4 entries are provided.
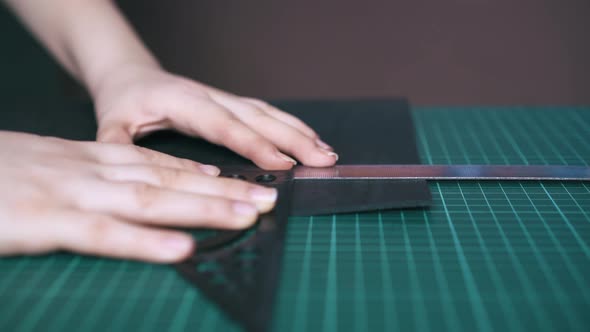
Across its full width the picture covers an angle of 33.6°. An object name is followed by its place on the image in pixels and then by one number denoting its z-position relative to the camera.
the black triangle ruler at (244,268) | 0.42
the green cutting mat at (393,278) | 0.43
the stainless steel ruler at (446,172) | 0.53
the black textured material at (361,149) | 0.50
